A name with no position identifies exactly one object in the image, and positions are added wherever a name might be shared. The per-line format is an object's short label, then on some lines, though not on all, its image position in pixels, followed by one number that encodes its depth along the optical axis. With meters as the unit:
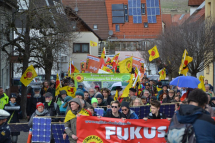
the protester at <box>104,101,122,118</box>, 13.30
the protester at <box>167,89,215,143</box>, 7.25
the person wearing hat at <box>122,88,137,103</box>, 21.68
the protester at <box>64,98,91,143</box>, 12.71
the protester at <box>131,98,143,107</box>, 17.66
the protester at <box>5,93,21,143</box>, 18.72
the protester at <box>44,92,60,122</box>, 17.36
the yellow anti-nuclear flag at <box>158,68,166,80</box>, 41.58
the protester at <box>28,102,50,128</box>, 15.39
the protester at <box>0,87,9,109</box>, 22.17
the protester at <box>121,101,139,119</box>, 13.56
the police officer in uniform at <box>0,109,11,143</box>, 9.78
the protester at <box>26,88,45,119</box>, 24.34
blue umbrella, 20.38
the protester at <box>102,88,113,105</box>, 21.73
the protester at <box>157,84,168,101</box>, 25.00
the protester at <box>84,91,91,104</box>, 20.64
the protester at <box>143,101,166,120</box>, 13.05
